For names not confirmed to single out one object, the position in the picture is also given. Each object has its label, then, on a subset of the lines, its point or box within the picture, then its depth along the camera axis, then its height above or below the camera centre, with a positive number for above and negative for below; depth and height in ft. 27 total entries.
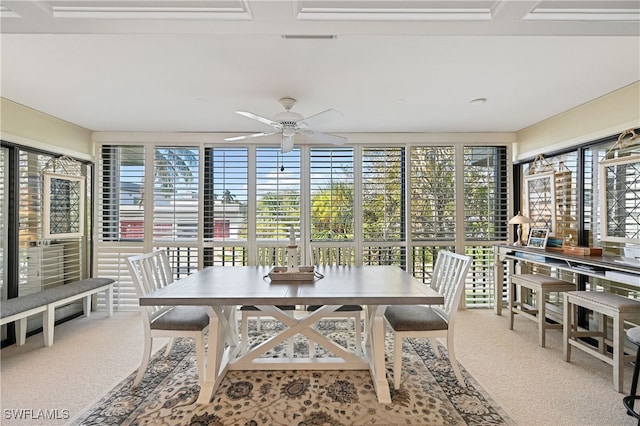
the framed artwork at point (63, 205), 11.60 +0.32
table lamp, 11.89 -0.24
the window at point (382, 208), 14.11 +0.26
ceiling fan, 7.96 +2.46
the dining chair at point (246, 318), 8.87 -3.03
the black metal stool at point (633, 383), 6.31 -3.63
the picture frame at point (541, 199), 11.80 +0.60
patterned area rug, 6.61 -4.34
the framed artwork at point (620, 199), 8.95 +0.45
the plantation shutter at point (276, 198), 13.93 +0.71
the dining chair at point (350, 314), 8.75 -2.85
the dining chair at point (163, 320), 7.68 -2.69
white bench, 9.19 -2.87
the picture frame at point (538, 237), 11.40 -0.89
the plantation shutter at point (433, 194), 14.10 +0.90
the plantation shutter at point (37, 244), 10.93 -1.15
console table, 8.04 -1.53
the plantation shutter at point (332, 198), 13.98 +0.71
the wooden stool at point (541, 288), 10.14 -2.46
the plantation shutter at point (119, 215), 13.87 -0.06
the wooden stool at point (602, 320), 7.54 -2.88
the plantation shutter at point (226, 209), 13.99 +0.21
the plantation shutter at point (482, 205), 14.14 +0.40
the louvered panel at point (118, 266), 13.85 -2.34
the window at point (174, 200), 13.94 +0.61
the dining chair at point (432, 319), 7.66 -2.67
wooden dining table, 6.93 -1.95
